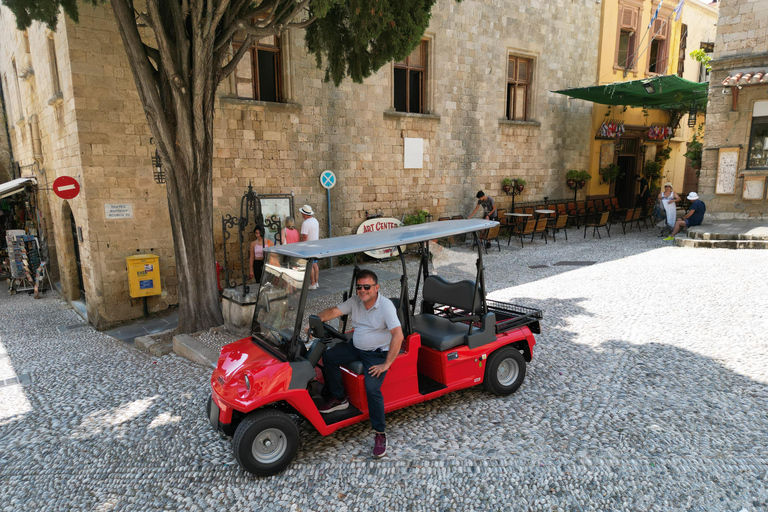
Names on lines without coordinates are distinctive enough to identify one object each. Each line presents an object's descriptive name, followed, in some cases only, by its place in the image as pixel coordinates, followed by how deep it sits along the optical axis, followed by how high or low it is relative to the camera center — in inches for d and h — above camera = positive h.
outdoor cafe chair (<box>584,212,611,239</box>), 550.6 -57.1
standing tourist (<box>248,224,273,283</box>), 360.8 -59.9
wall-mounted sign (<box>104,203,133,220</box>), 333.4 -24.0
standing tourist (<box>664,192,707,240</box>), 499.2 -44.1
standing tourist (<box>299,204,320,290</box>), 350.9 -38.7
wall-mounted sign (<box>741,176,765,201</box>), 506.3 -17.1
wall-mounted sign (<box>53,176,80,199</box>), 311.9 -6.2
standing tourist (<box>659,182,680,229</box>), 526.0 -34.0
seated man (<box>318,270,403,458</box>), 144.4 -55.9
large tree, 242.1 +60.2
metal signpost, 434.9 -5.9
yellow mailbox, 336.8 -70.8
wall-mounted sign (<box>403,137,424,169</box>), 496.4 +23.5
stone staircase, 430.3 -61.1
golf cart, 136.3 -59.0
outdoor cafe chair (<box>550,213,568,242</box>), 558.3 -58.7
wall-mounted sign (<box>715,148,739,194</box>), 518.9 +2.8
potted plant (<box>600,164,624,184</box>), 692.1 +1.9
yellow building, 676.1 +158.9
